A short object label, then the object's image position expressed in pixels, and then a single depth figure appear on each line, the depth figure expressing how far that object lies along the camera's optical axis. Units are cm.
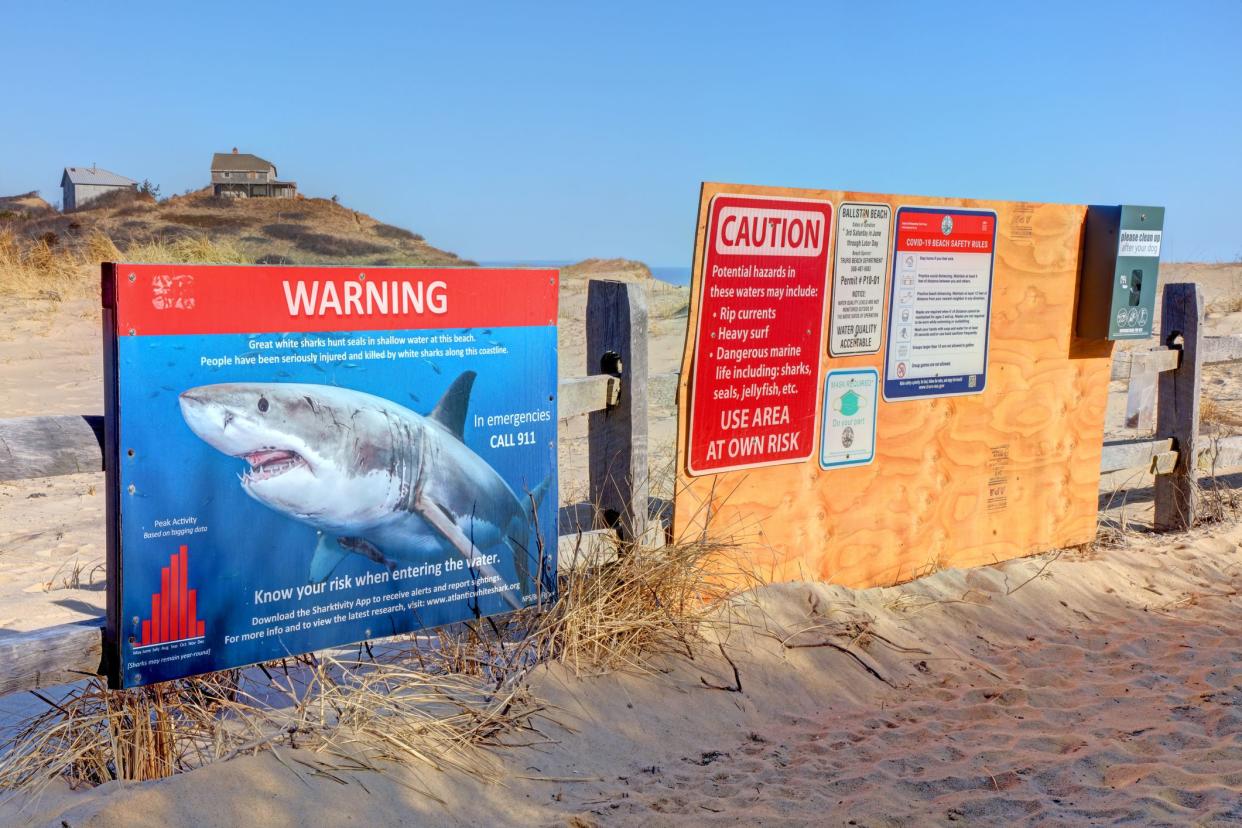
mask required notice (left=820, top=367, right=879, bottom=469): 578
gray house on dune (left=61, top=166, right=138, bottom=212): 5547
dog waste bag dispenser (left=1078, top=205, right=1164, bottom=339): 678
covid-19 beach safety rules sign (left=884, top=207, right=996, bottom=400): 601
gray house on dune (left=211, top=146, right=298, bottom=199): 5412
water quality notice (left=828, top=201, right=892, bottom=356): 568
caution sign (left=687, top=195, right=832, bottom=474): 518
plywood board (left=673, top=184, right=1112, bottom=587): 560
